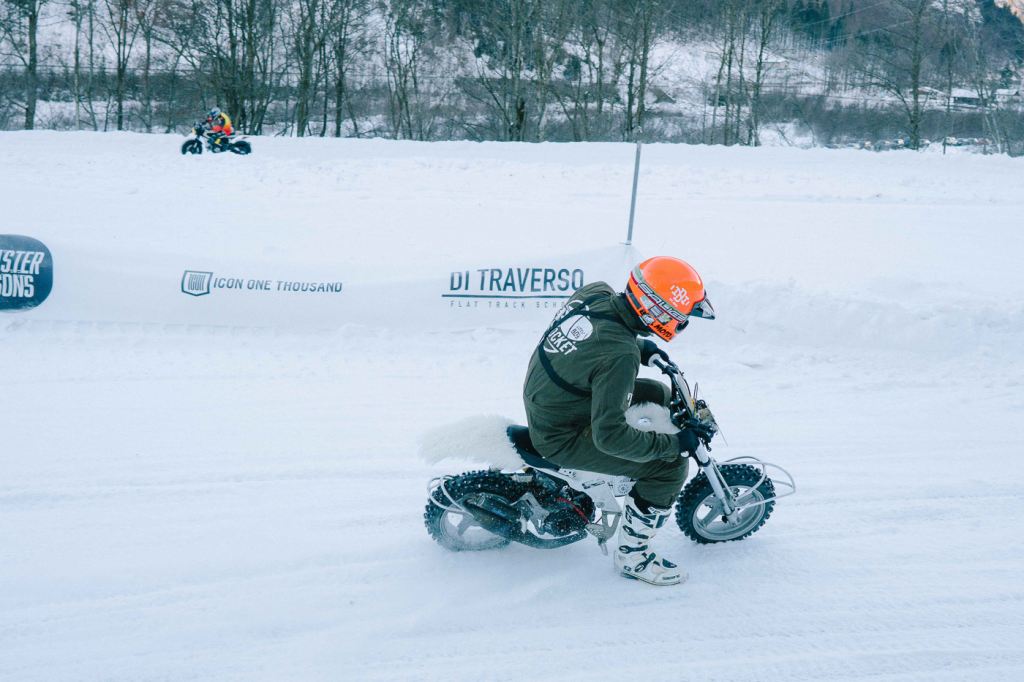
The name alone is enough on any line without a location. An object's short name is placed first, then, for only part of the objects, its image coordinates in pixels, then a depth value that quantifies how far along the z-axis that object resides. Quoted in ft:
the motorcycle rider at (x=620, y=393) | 12.59
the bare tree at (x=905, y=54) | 95.76
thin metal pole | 28.26
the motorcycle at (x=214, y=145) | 65.87
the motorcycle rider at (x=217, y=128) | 65.51
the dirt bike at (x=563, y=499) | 14.10
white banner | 26.48
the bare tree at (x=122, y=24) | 113.09
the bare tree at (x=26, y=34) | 102.94
